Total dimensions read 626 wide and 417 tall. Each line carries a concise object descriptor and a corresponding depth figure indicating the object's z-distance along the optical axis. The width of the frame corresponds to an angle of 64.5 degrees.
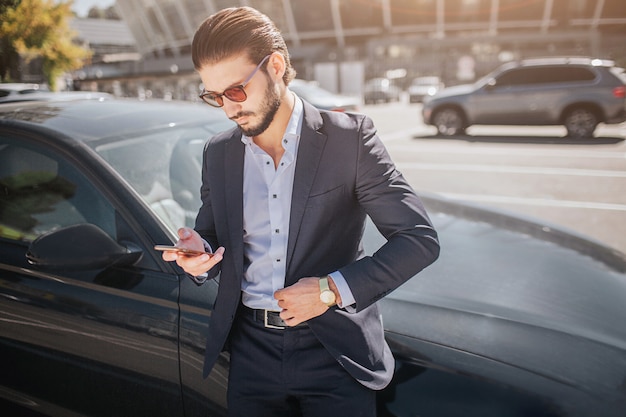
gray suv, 11.31
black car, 1.42
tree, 8.94
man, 1.20
